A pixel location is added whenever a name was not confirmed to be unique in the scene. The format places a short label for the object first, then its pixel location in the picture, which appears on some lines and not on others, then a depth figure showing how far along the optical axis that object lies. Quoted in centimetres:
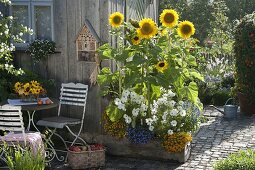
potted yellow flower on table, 638
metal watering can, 886
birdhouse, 670
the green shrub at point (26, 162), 489
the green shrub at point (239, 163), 457
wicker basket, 599
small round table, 607
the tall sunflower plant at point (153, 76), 605
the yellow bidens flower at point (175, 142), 609
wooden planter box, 628
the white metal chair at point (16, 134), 545
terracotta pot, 910
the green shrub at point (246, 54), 877
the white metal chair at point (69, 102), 648
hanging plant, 700
